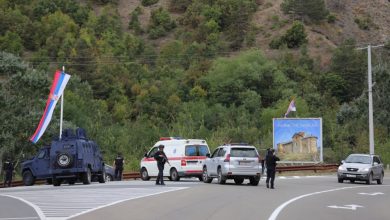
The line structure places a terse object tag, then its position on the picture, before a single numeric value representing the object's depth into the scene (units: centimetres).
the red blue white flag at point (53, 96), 4119
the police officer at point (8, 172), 3866
